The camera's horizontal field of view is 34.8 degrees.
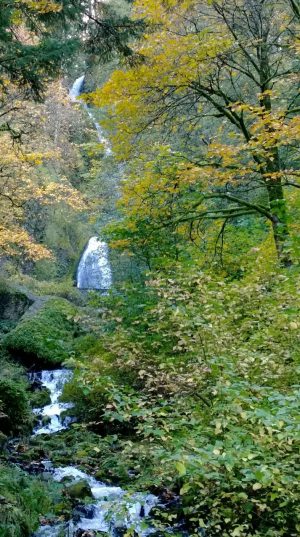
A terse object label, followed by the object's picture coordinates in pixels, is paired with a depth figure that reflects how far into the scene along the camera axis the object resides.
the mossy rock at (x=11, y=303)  15.61
